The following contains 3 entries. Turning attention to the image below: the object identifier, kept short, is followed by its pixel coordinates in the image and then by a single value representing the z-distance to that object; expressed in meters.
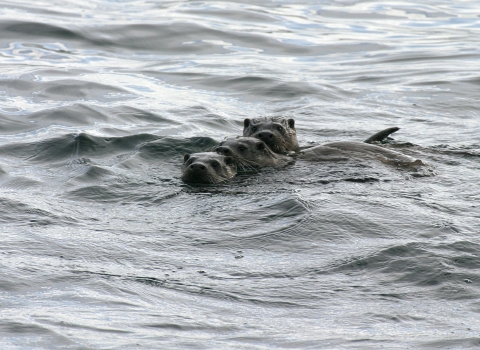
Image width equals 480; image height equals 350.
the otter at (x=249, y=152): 18.92
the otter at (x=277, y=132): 20.16
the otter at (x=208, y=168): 17.86
